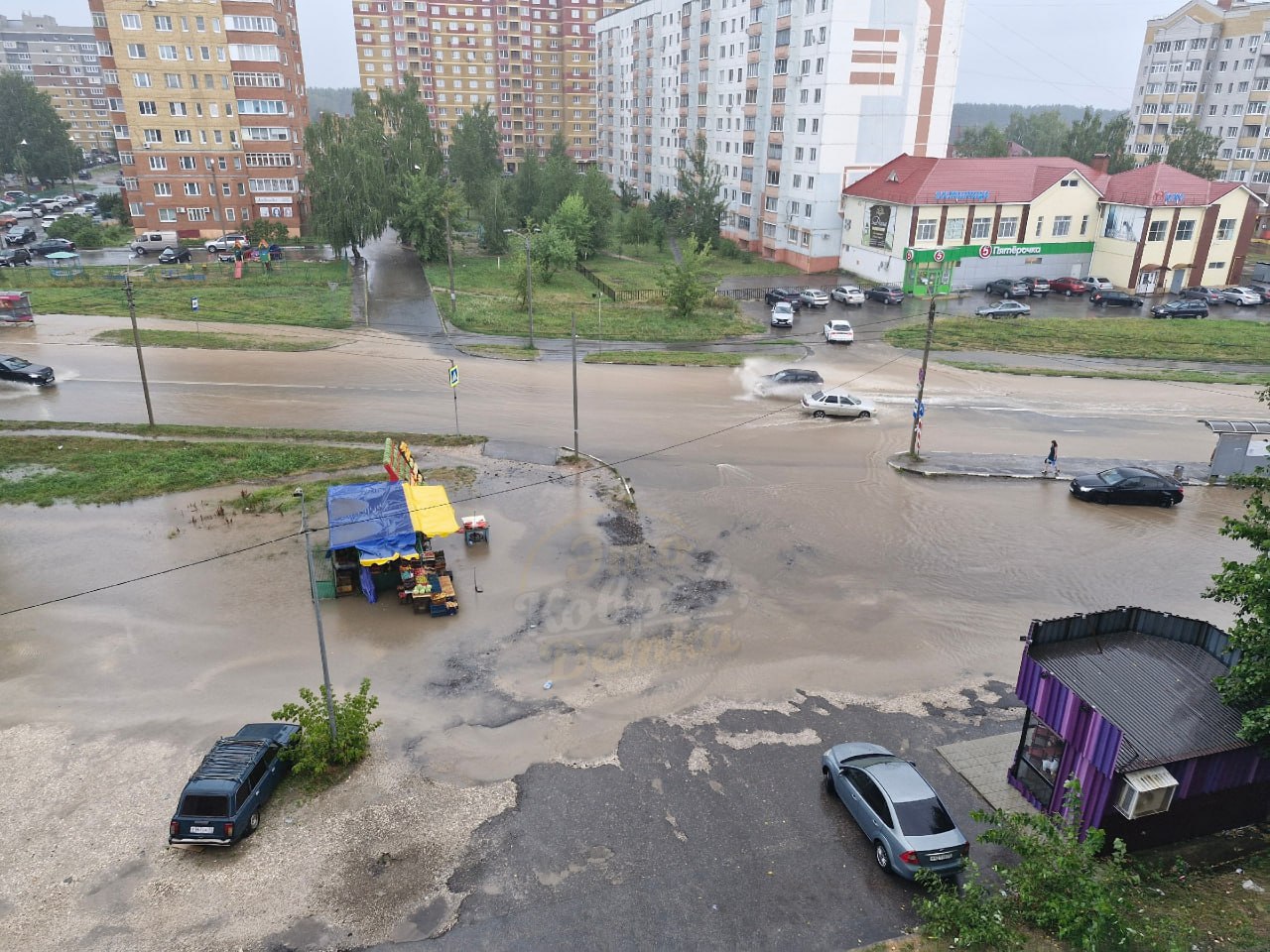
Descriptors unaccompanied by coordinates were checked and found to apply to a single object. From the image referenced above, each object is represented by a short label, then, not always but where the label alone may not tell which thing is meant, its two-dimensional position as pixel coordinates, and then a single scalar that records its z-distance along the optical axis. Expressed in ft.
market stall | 63.16
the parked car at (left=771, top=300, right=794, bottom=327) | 152.56
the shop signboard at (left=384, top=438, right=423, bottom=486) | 76.89
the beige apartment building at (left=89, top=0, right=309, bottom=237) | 212.23
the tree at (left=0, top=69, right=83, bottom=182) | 340.18
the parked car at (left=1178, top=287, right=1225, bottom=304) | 182.19
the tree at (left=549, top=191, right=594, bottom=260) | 211.00
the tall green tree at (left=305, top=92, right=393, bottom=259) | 192.54
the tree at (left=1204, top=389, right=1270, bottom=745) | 37.96
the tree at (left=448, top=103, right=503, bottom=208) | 265.34
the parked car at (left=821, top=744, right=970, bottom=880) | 38.45
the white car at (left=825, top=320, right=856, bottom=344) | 144.56
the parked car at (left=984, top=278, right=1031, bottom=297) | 186.29
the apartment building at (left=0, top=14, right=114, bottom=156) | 495.82
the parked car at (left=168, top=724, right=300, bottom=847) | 40.47
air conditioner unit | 37.73
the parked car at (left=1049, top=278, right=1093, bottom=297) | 190.80
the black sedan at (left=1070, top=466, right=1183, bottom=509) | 83.35
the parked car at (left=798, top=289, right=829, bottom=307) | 172.65
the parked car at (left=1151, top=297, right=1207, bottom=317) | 168.55
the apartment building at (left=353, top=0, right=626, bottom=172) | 403.34
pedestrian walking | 89.97
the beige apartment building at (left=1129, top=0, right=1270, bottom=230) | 277.44
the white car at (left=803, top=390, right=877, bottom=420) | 107.04
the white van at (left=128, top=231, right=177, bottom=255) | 223.51
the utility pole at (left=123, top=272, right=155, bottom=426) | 91.48
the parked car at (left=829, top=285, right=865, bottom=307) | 176.65
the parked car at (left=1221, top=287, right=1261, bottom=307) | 180.96
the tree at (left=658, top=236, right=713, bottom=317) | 155.43
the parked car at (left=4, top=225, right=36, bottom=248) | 223.71
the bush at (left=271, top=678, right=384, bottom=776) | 46.06
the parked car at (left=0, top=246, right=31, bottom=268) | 195.11
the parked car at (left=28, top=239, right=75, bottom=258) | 212.43
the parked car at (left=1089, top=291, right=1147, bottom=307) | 176.96
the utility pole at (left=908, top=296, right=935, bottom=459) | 90.38
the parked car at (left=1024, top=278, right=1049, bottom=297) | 190.29
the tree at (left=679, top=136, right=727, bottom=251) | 224.94
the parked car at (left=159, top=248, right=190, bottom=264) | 201.67
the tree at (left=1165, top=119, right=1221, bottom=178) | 250.57
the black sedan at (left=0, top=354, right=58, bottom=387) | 111.96
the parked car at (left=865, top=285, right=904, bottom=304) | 176.45
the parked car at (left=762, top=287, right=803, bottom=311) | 173.06
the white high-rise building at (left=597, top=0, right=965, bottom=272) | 193.06
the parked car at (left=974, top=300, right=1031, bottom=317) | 165.99
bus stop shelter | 88.22
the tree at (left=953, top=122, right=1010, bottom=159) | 325.21
